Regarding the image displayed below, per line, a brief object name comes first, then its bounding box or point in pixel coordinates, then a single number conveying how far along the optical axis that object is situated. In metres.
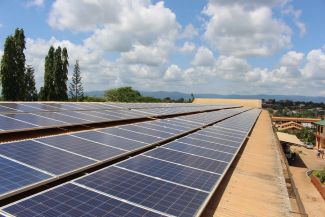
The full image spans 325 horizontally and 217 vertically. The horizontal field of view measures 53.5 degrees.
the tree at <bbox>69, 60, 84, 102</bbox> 94.00
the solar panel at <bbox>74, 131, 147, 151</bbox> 11.95
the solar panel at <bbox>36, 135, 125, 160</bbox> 10.14
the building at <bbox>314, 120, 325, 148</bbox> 72.56
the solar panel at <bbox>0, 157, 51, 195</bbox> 6.68
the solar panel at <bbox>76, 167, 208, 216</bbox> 7.24
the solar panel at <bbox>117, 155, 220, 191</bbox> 9.25
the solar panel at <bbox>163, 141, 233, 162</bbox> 13.11
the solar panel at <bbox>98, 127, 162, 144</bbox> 13.75
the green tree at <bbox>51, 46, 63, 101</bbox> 66.44
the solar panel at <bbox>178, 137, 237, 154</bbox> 14.93
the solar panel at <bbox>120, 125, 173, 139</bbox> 15.59
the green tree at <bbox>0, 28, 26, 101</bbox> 54.83
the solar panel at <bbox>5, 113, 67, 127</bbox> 15.20
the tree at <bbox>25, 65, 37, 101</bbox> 80.44
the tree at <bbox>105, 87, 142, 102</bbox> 121.19
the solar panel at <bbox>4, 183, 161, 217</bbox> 5.82
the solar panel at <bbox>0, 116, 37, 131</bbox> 13.12
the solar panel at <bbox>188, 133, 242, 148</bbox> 16.77
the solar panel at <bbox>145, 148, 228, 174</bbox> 11.18
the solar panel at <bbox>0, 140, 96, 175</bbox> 8.25
